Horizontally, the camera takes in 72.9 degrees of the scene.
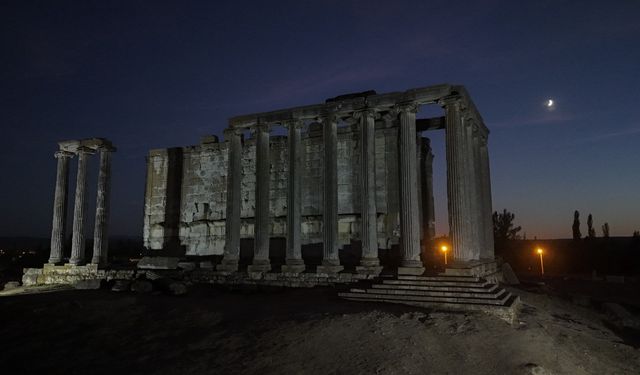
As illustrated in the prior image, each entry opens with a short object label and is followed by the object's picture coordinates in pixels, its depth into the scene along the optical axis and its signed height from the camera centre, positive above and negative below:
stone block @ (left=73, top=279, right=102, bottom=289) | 18.39 -1.89
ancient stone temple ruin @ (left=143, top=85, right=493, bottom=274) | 15.70 +2.63
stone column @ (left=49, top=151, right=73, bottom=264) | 24.34 +2.11
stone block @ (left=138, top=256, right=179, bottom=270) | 20.61 -1.12
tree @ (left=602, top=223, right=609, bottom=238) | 46.65 +1.18
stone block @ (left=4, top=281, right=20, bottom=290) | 22.75 -2.39
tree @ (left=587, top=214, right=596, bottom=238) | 42.70 +1.20
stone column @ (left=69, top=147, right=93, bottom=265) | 23.78 +2.58
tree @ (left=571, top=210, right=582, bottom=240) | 42.38 +1.28
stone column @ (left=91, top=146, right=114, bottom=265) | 23.42 +1.84
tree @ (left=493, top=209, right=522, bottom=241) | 37.92 +1.30
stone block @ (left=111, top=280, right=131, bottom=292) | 17.06 -1.83
